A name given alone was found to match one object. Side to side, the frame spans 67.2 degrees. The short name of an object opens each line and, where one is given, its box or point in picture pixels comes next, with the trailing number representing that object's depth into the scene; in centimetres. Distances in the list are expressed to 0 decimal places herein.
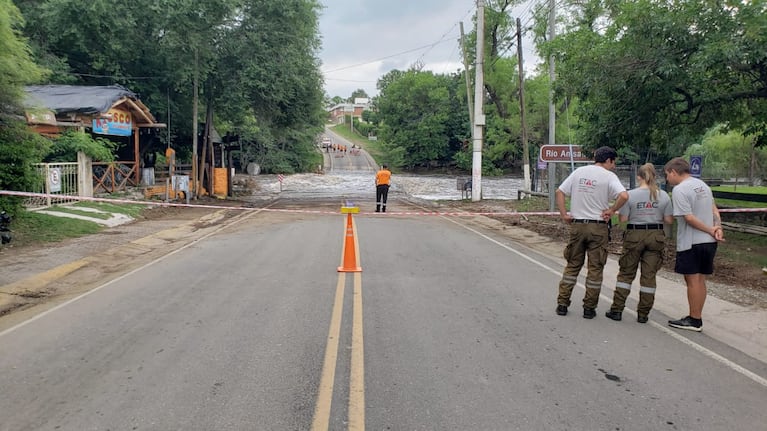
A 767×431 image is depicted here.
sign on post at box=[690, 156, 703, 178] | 1701
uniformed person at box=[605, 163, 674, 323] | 640
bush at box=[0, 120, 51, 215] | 1205
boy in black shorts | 606
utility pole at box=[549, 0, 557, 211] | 1869
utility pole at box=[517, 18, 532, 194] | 2807
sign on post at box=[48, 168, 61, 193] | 1566
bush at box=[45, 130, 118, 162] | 1769
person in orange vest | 1972
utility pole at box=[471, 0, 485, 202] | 2442
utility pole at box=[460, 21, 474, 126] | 2712
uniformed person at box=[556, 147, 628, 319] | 654
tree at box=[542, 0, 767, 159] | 1031
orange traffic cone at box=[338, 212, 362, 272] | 923
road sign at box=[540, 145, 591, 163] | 1747
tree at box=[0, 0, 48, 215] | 1191
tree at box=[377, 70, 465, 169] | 6394
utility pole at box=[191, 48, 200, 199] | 2389
